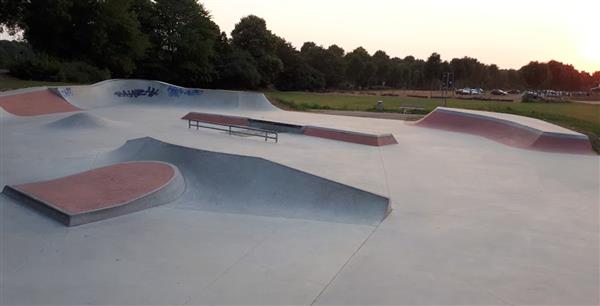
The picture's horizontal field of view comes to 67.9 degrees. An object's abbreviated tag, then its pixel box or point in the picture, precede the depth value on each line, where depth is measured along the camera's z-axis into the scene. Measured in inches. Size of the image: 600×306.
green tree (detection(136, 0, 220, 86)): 1899.6
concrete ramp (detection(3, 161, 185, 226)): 279.9
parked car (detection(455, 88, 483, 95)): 2649.1
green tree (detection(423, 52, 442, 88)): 3122.5
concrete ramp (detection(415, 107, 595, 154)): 532.7
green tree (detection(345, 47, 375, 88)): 3582.7
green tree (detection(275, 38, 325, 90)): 2827.3
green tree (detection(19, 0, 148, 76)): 1448.1
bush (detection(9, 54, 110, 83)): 1274.6
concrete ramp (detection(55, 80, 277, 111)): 1005.8
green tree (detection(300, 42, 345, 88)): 3287.4
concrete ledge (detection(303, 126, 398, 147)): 543.5
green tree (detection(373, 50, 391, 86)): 3769.7
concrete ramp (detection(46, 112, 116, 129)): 649.0
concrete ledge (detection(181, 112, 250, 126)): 709.3
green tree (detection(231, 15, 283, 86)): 2391.7
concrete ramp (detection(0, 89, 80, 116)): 800.3
